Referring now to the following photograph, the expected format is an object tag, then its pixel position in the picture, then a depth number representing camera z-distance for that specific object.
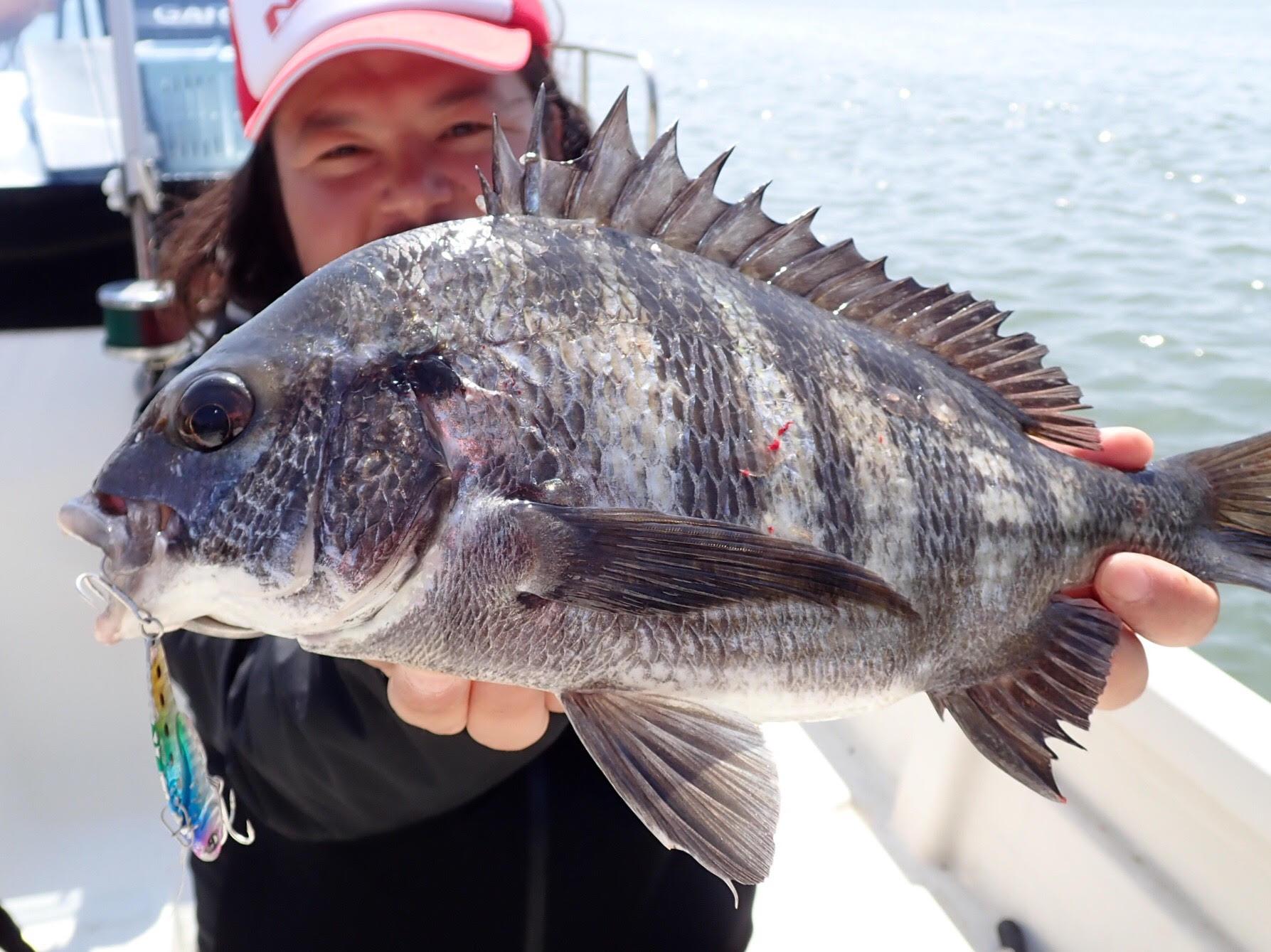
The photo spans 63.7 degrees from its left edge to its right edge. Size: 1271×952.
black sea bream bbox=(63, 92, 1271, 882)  0.28
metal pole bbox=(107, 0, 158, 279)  0.70
